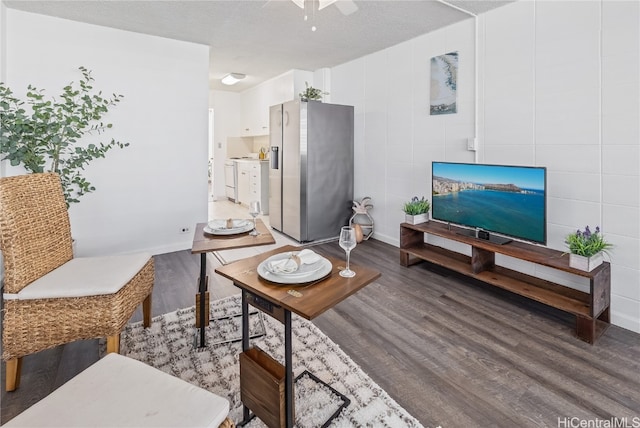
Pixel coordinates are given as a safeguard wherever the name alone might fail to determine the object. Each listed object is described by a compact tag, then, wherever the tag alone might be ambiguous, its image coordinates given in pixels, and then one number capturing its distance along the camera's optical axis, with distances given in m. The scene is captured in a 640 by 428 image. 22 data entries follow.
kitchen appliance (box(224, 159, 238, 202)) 7.26
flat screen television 2.57
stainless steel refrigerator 4.36
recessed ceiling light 5.59
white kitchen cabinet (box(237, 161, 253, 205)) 6.71
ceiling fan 2.27
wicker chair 1.64
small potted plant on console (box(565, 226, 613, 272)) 2.20
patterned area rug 1.58
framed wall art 3.44
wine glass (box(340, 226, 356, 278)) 1.60
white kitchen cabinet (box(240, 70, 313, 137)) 5.32
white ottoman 0.93
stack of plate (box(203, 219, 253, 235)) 2.09
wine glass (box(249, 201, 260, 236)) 2.31
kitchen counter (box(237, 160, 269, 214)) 6.32
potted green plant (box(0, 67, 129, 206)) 2.67
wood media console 2.20
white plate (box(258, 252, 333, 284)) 1.40
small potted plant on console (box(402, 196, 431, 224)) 3.51
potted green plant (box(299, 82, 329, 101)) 4.51
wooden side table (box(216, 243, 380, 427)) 1.25
